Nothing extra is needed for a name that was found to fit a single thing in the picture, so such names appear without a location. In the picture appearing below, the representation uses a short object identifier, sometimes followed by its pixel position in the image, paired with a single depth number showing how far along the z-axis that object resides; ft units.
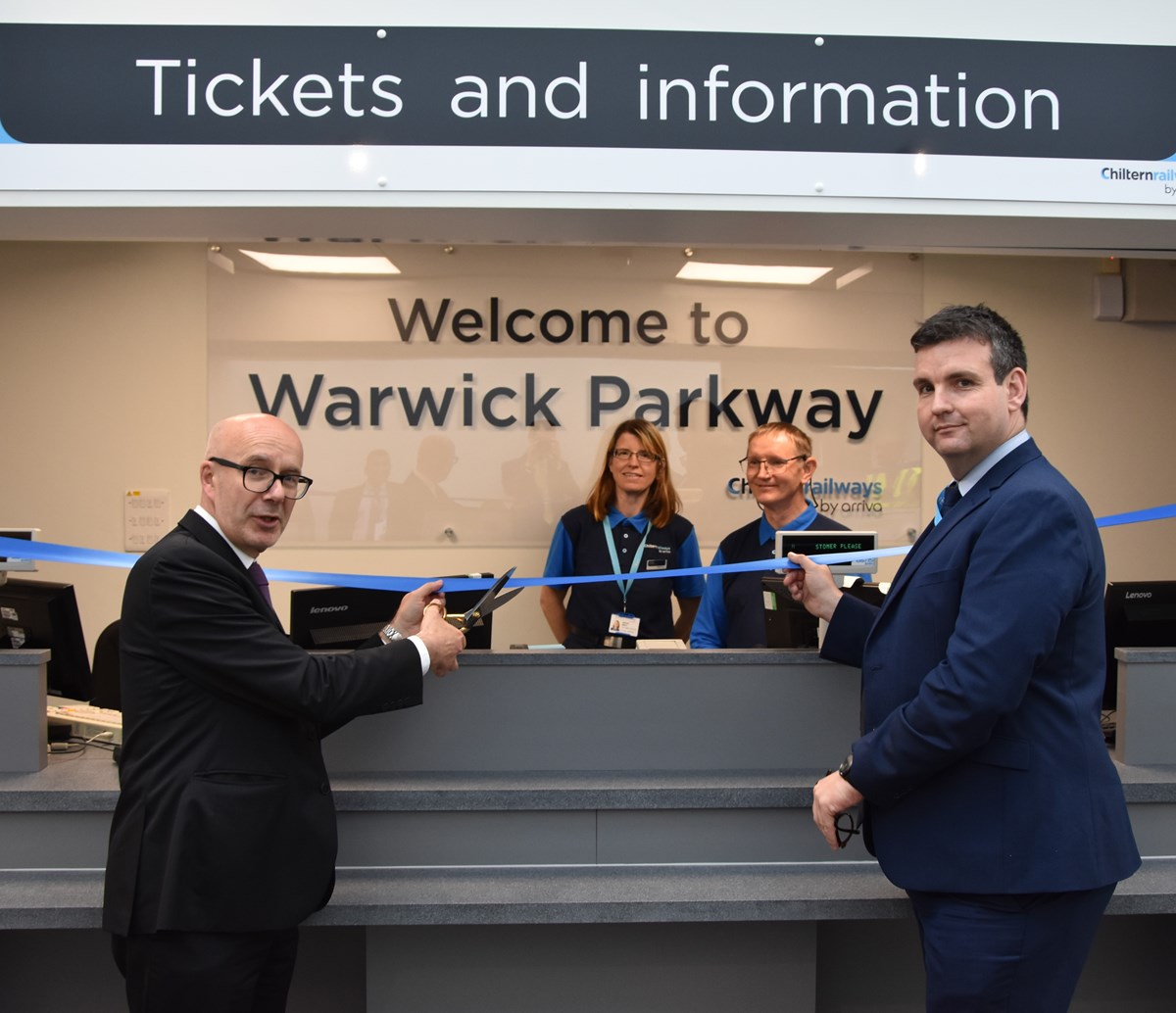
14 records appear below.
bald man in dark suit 6.44
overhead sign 8.49
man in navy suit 5.91
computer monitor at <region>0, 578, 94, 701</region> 9.87
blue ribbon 8.59
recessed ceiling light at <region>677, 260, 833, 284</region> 17.35
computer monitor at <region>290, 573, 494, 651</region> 9.20
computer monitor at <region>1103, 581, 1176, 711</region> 10.03
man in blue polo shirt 11.93
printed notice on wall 16.99
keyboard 9.89
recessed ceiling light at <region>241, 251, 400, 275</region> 16.99
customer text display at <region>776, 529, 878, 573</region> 8.61
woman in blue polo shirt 14.29
